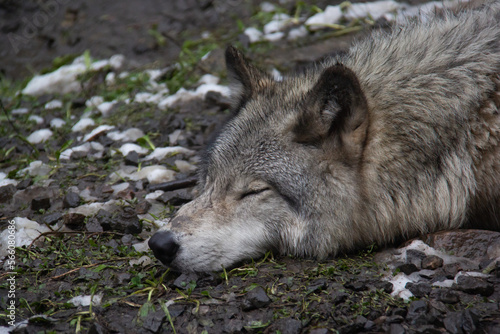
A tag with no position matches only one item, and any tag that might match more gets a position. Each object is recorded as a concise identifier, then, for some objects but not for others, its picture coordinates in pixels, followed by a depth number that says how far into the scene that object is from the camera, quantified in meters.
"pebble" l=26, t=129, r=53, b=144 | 12.22
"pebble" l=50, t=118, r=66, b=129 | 12.79
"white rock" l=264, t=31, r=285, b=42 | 15.15
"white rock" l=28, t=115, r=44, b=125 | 13.22
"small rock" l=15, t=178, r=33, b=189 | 9.95
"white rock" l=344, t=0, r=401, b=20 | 15.39
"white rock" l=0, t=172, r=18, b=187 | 10.03
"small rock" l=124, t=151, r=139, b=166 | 10.86
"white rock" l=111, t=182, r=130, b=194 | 9.85
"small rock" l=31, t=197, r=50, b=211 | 9.07
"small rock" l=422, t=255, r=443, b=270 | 6.78
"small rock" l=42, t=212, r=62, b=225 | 8.67
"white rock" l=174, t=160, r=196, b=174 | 10.64
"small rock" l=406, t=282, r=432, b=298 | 6.18
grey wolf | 7.24
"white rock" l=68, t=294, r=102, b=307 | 6.45
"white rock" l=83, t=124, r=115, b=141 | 11.96
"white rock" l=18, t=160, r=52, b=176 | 10.52
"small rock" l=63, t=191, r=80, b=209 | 9.19
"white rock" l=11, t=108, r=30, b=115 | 13.79
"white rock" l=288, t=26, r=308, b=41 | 15.16
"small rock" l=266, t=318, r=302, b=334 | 5.70
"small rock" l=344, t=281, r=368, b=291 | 6.37
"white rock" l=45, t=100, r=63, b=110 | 13.89
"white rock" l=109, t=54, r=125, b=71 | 15.44
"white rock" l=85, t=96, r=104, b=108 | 13.78
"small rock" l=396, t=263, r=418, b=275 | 6.70
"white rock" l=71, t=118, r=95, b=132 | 12.58
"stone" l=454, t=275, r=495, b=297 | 6.07
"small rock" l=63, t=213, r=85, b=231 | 8.48
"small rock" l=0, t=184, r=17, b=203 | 9.54
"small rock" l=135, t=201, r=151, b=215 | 9.04
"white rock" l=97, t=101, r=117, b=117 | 13.22
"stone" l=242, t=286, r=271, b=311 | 6.13
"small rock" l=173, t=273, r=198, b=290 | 6.71
